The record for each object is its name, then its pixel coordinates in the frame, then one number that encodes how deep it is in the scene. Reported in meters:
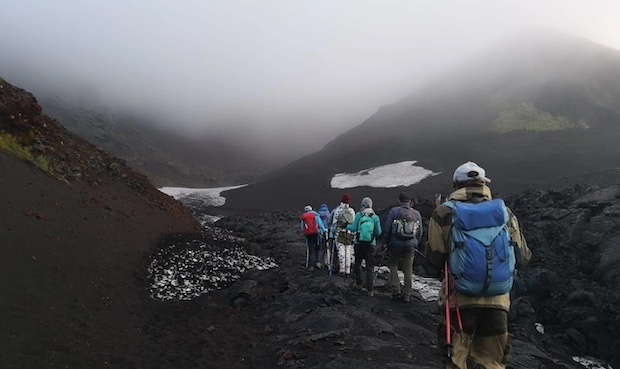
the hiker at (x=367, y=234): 11.91
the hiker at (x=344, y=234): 13.27
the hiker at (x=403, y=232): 11.10
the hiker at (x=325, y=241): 15.88
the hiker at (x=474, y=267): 4.47
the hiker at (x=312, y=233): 15.39
